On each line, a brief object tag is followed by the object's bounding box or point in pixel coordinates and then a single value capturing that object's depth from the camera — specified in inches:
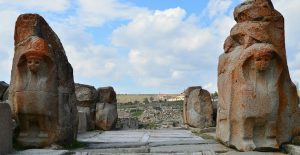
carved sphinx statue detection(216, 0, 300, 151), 184.7
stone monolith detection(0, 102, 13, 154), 167.9
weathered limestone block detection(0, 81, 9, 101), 248.3
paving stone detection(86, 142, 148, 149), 216.5
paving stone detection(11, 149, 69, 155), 175.0
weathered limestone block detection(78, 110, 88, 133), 340.9
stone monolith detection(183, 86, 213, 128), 386.0
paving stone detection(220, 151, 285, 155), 178.6
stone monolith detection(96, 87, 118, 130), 409.7
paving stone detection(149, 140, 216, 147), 223.7
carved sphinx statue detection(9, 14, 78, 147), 196.1
